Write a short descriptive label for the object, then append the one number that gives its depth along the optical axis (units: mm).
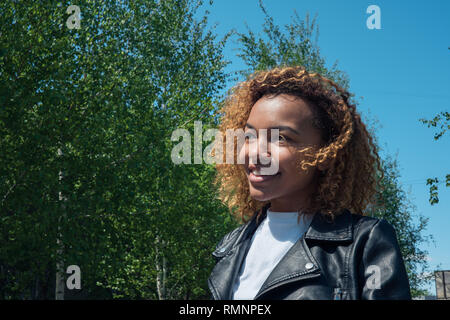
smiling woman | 1957
